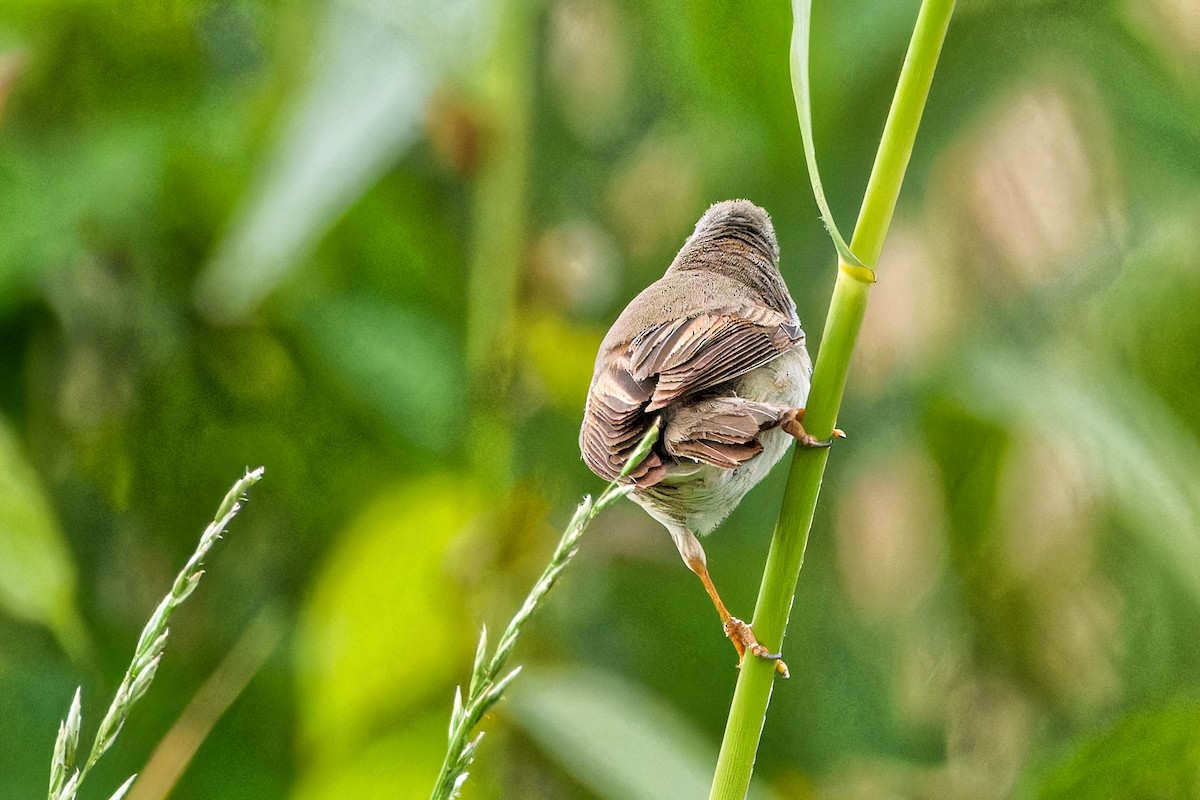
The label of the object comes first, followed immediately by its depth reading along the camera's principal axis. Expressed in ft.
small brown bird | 12.71
